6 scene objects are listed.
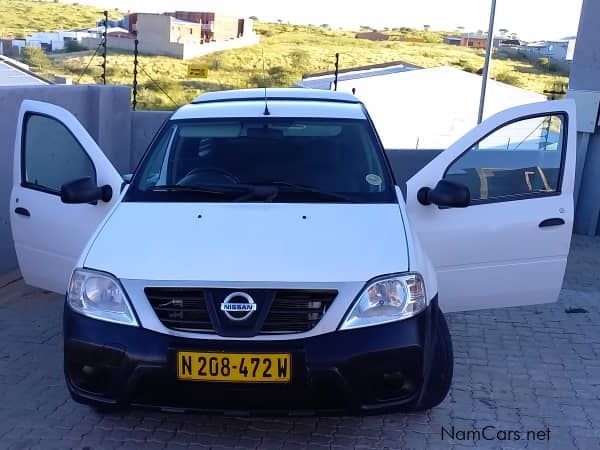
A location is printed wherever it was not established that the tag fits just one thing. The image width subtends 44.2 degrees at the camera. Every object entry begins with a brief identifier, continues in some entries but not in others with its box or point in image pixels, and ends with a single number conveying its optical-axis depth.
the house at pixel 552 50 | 72.56
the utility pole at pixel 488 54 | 14.14
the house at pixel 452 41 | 92.72
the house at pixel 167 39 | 57.53
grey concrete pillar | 9.35
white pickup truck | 3.34
